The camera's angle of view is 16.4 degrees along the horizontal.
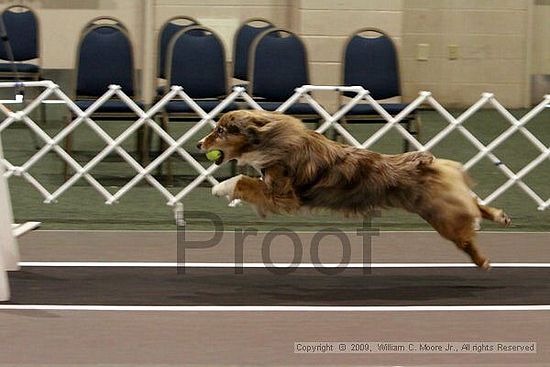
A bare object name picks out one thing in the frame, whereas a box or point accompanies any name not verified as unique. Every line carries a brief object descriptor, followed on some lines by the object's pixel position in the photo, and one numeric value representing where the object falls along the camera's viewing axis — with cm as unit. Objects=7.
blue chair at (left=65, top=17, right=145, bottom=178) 1548
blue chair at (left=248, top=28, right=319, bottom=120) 1561
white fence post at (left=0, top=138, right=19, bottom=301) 930
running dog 970
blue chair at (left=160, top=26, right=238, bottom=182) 1546
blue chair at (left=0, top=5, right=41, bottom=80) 1917
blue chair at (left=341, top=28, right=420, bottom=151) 1602
